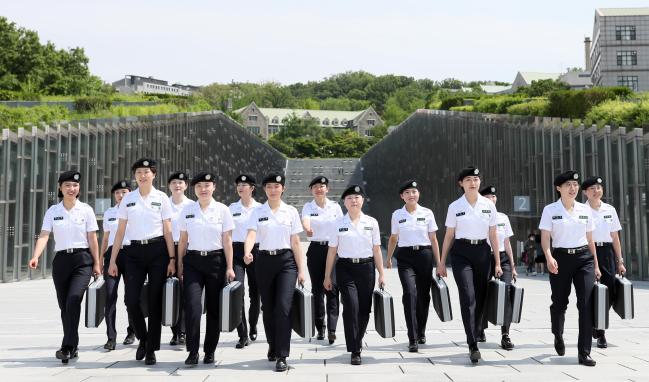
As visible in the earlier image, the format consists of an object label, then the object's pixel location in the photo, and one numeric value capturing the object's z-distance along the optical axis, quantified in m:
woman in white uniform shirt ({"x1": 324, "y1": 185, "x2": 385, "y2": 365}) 7.15
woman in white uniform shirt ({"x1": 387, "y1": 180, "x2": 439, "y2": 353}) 8.05
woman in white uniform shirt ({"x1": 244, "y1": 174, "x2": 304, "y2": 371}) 6.93
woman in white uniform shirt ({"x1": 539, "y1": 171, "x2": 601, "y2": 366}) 7.01
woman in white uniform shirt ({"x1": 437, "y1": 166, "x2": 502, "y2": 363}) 7.36
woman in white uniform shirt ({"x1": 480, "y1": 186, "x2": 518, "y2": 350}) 8.43
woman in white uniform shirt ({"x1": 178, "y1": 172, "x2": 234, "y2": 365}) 6.90
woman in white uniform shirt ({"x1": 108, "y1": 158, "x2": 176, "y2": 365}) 7.01
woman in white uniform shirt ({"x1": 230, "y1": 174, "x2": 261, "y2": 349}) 8.30
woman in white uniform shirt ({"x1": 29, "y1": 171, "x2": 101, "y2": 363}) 7.06
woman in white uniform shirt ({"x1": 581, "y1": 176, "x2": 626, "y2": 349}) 8.12
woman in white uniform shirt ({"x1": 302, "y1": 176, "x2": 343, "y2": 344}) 8.55
